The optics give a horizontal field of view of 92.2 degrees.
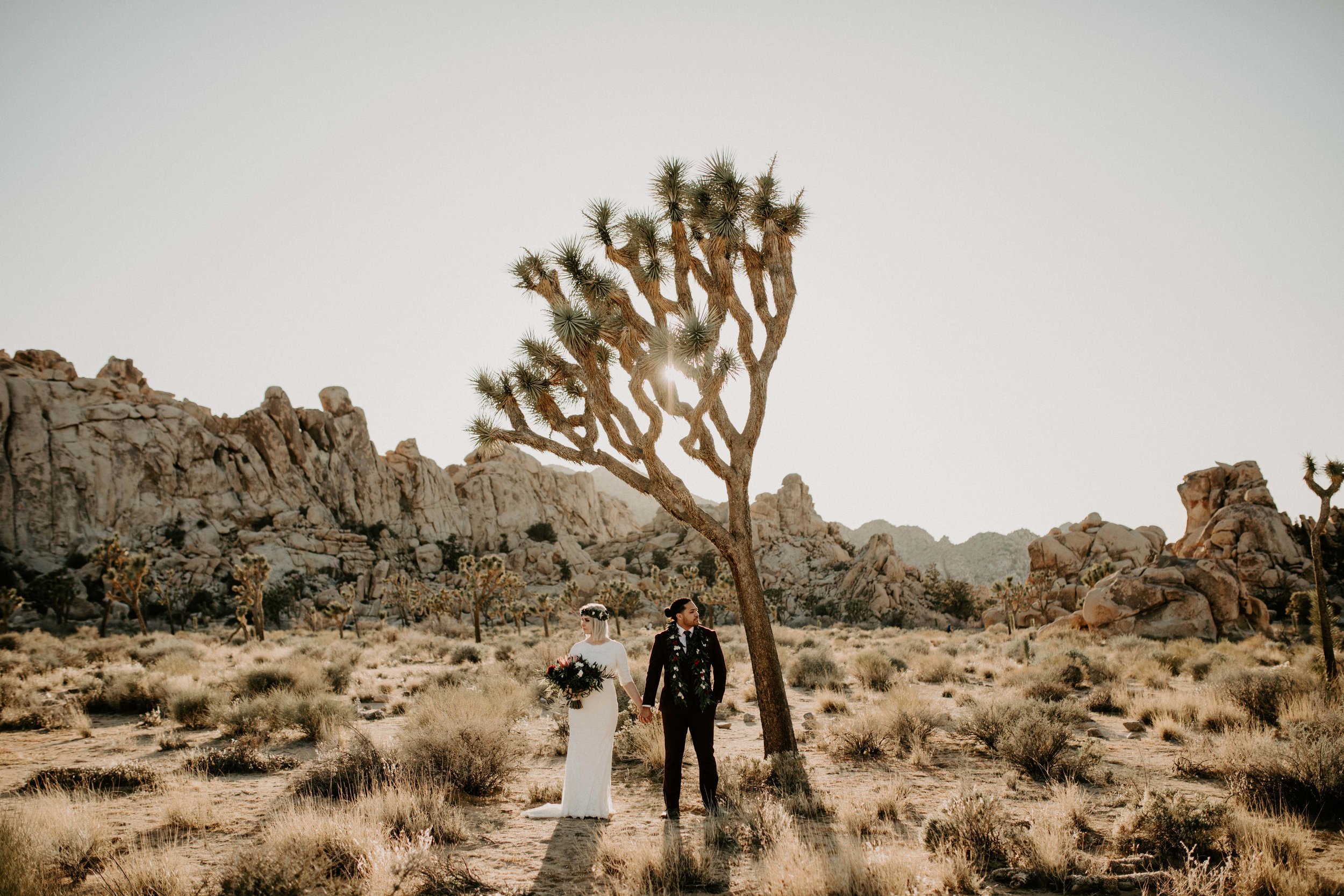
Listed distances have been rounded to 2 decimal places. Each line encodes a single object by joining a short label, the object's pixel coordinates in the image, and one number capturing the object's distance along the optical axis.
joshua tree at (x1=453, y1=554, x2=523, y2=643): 36.25
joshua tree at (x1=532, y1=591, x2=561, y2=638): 40.79
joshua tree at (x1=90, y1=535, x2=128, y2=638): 35.11
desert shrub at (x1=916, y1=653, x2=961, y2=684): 14.99
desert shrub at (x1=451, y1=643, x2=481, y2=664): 20.03
